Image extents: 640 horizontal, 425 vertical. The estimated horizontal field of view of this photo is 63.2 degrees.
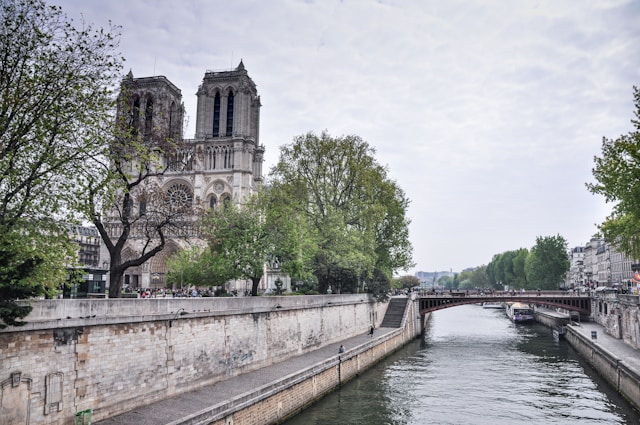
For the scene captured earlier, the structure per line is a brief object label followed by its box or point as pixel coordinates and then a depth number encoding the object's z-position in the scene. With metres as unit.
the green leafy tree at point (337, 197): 41.06
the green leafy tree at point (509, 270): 108.19
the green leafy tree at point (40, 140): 13.84
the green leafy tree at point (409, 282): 135.75
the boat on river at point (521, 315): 73.06
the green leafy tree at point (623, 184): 25.50
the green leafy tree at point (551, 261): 86.56
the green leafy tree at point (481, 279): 183.56
